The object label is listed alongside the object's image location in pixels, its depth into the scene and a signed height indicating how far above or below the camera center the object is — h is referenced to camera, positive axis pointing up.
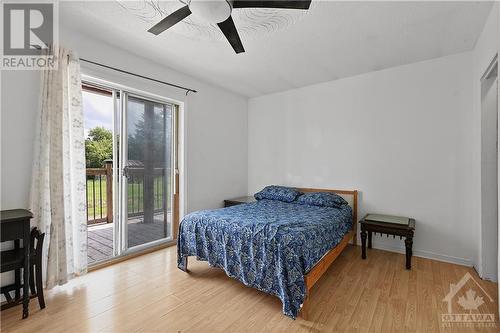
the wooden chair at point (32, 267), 1.91 -0.83
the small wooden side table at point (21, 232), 1.80 -0.50
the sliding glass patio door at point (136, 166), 2.99 +0.01
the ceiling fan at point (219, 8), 1.41 +1.01
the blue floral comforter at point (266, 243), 1.90 -0.71
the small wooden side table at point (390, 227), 2.72 -0.73
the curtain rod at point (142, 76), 2.58 +1.16
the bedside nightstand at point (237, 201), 4.12 -0.59
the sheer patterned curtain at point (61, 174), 2.17 -0.06
